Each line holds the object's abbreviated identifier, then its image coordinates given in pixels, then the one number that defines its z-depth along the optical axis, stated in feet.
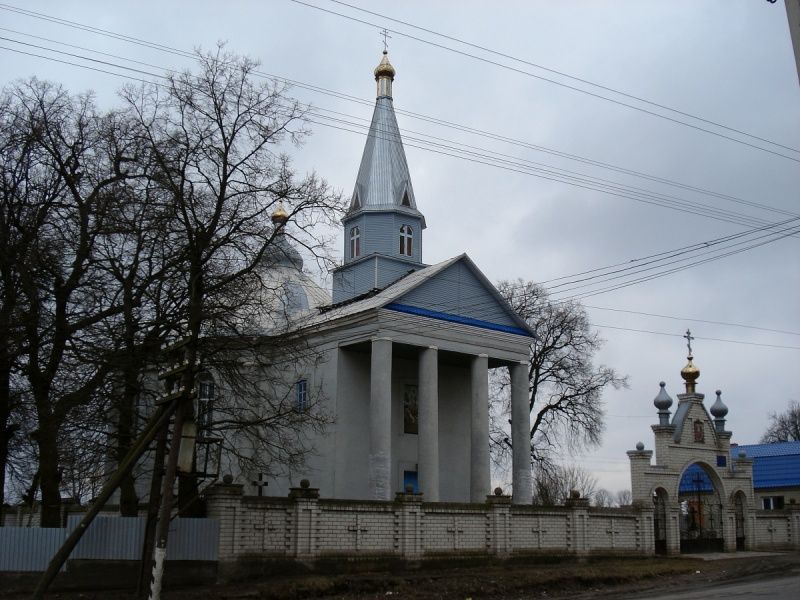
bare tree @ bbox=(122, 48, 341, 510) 63.05
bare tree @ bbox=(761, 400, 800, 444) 248.36
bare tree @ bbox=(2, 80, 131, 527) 62.69
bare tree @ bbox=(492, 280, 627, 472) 130.00
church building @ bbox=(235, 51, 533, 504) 95.86
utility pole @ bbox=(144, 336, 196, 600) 45.73
